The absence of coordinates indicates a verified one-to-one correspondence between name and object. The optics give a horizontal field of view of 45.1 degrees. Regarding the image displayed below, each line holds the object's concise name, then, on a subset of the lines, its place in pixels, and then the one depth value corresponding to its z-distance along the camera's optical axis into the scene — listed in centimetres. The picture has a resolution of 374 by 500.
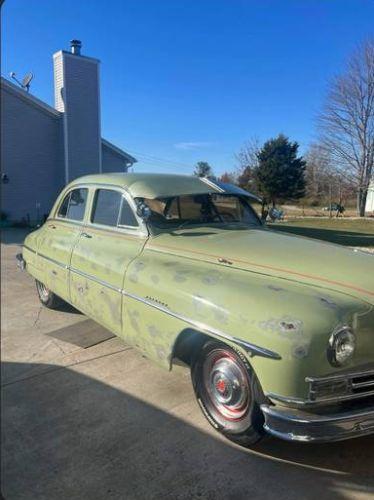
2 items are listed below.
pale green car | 230
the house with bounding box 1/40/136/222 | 1409
